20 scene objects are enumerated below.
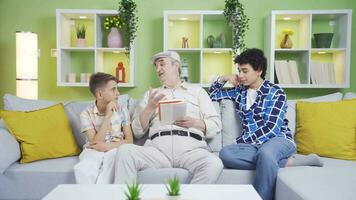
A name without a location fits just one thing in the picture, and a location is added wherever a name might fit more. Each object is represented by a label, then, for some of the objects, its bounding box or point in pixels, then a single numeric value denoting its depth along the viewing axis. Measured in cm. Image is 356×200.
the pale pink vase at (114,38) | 396
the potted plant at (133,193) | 121
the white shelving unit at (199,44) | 416
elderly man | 217
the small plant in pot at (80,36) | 403
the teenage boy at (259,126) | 218
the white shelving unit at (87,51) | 392
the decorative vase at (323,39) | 386
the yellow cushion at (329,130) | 258
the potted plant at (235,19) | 380
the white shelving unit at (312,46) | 380
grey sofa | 182
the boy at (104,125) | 229
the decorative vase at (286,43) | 394
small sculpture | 404
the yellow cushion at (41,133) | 247
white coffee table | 147
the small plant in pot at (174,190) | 131
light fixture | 381
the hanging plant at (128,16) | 385
